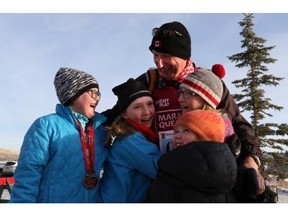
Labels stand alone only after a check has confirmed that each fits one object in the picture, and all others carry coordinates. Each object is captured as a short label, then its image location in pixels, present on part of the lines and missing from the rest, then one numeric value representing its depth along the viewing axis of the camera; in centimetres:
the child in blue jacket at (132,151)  258
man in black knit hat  285
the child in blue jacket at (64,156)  263
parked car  1375
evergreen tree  2211
